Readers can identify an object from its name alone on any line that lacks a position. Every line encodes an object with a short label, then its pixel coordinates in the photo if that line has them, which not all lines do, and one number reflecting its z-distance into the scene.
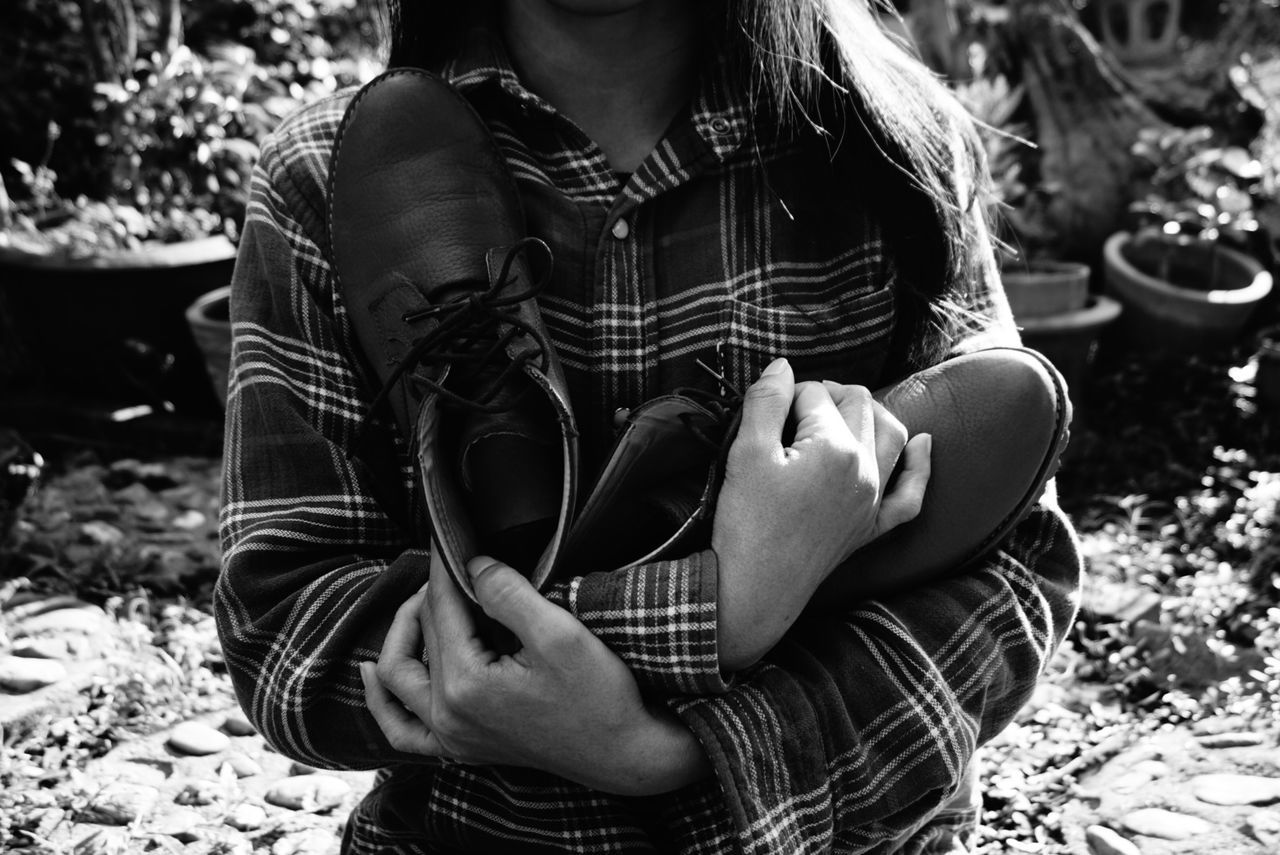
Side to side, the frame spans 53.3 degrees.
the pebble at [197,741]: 2.54
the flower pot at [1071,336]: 4.16
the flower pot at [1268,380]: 4.28
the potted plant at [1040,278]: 4.21
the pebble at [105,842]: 2.12
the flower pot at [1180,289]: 4.61
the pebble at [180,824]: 2.22
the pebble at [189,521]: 3.70
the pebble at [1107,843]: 2.14
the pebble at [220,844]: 2.17
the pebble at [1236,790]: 2.24
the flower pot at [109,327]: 4.34
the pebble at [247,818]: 2.27
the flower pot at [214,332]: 3.94
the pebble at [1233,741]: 2.46
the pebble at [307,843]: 2.20
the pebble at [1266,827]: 2.10
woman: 1.27
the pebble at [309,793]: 2.35
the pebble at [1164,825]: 2.16
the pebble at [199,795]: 2.34
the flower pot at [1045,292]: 4.21
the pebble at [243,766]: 2.46
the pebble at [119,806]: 2.26
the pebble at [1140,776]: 2.35
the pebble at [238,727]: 2.63
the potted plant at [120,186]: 4.40
